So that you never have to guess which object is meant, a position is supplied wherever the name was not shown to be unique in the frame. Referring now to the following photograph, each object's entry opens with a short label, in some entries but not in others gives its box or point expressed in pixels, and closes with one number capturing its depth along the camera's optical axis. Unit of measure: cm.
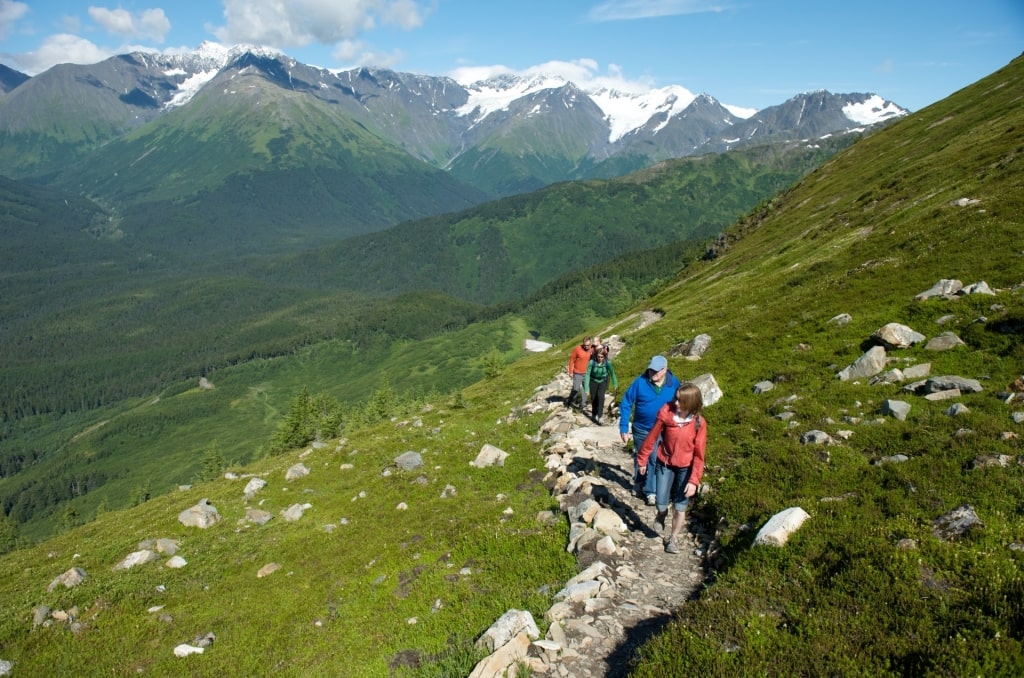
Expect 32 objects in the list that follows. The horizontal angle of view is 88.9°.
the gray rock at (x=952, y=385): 1603
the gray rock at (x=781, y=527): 1146
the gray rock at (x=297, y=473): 2798
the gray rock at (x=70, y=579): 1755
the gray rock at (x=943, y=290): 2353
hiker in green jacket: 2398
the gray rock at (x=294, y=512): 2239
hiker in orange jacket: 2842
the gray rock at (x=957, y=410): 1477
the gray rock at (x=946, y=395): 1603
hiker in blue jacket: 1573
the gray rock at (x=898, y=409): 1600
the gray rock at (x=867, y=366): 1983
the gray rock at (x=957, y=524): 1017
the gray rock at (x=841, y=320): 2545
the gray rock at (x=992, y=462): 1198
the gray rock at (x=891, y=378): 1841
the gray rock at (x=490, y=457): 2364
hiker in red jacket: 1327
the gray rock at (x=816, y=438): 1590
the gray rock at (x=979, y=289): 2222
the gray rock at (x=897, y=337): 2070
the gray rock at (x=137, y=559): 1897
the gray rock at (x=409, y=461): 2540
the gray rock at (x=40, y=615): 1535
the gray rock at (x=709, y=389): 2288
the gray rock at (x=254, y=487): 2660
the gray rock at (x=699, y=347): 3085
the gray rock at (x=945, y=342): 1945
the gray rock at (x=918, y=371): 1827
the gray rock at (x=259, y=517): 2262
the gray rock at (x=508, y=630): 1093
